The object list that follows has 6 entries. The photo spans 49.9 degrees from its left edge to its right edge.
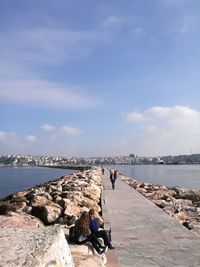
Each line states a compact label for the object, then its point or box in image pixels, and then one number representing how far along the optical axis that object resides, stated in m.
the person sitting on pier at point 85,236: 3.75
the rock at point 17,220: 3.83
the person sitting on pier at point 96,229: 3.84
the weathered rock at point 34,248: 1.94
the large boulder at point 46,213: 5.52
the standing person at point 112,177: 11.87
